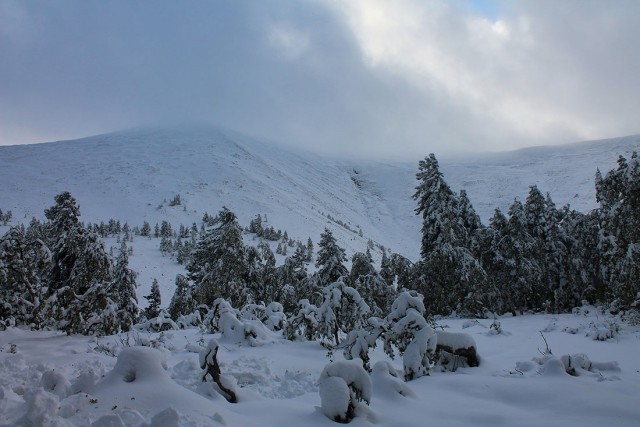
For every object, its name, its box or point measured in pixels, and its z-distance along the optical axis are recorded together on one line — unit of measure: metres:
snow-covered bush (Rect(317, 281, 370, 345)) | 10.26
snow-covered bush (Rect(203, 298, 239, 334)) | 11.28
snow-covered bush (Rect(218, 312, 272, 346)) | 10.24
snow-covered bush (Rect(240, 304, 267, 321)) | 13.20
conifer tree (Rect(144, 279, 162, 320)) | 27.67
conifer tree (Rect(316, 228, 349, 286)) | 21.59
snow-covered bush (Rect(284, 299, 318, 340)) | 11.01
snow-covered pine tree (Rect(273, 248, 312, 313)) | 26.39
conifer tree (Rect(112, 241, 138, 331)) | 22.85
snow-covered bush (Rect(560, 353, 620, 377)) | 6.84
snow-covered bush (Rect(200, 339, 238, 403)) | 5.80
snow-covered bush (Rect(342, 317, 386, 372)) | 7.31
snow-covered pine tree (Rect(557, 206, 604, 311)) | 25.89
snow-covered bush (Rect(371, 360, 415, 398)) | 5.85
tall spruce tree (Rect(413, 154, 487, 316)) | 21.70
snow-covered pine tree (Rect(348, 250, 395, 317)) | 22.84
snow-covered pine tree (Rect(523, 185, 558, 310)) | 26.61
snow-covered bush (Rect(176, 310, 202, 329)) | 15.18
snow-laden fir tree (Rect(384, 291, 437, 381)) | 7.14
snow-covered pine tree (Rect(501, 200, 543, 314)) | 23.72
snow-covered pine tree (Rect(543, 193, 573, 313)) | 26.69
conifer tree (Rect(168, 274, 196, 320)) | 27.38
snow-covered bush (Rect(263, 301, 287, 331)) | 13.03
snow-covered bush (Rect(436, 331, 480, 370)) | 7.83
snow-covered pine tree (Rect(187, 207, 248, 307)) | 22.69
